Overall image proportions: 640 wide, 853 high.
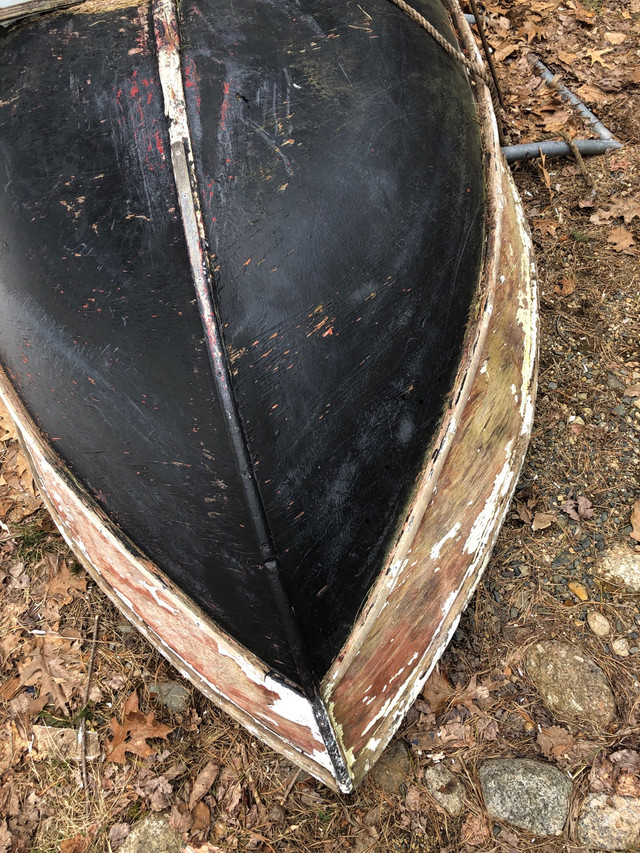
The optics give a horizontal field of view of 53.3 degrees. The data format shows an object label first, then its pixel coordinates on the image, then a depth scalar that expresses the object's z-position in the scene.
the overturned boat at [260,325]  1.76
